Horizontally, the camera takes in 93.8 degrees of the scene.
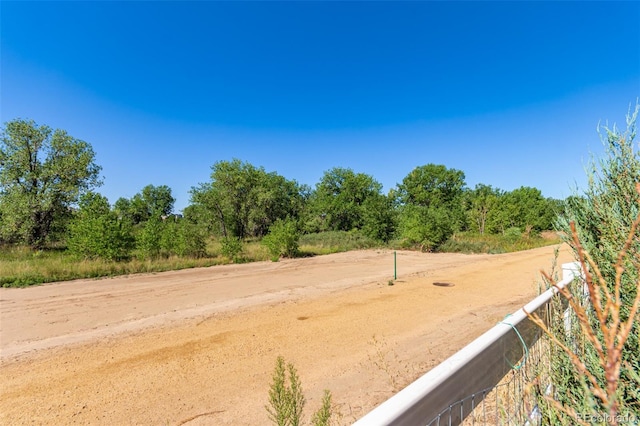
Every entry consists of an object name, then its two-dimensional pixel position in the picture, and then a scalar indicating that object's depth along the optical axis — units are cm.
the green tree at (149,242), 1557
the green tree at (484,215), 3797
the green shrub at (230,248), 1748
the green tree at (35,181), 2047
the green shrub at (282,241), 1905
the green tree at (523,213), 3997
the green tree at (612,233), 187
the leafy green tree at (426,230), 2200
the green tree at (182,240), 1666
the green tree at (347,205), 2886
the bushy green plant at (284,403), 199
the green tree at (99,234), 1415
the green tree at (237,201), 3219
